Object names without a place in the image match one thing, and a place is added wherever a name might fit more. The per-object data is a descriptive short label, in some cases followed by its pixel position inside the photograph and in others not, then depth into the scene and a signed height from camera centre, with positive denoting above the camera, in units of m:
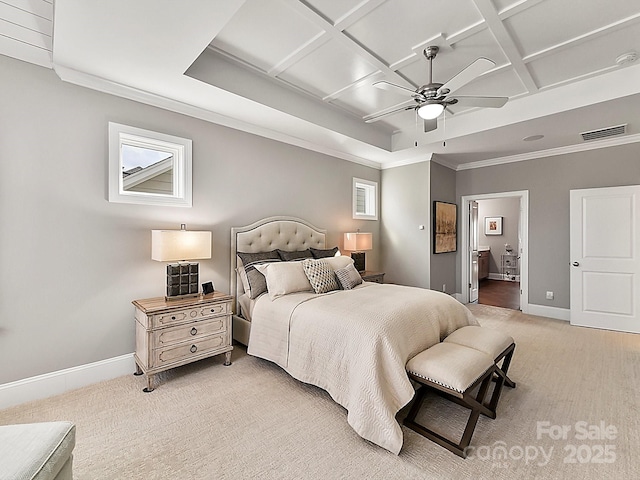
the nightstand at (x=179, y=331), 2.64 -0.86
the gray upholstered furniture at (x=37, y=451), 1.06 -0.80
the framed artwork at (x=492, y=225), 9.00 +0.44
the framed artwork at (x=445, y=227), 5.38 +0.24
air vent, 3.95 +1.46
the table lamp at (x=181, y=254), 2.83 -0.15
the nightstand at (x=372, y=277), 4.67 -0.57
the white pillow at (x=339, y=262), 3.66 -0.27
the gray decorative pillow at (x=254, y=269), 3.37 -0.35
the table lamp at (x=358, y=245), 4.92 -0.09
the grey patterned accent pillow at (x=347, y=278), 3.51 -0.45
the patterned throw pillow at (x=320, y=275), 3.31 -0.40
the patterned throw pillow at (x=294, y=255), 3.95 -0.21
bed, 2.02 -0.77
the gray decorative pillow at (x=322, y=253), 4.31 -0.20
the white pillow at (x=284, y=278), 3.19 -0.42
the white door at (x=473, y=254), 6.10 -0.28
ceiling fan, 2.46 +1.26
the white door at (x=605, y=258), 4.23 -0.24
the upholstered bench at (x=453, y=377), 1.90 -0.88
